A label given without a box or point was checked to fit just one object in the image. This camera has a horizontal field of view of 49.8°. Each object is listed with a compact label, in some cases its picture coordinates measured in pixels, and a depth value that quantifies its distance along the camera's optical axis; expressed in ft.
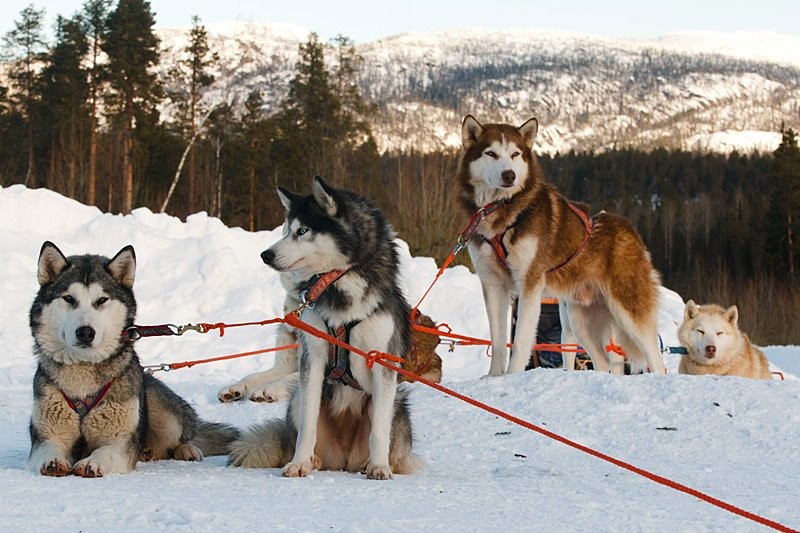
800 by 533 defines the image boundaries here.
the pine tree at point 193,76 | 127.03
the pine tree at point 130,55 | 109.09
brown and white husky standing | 24.31
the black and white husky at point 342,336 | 14.56
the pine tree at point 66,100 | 114.21
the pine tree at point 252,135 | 129.39
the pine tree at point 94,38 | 111.34
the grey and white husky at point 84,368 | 14.15
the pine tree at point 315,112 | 134.31
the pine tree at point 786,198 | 180.24
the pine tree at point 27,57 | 130.11
